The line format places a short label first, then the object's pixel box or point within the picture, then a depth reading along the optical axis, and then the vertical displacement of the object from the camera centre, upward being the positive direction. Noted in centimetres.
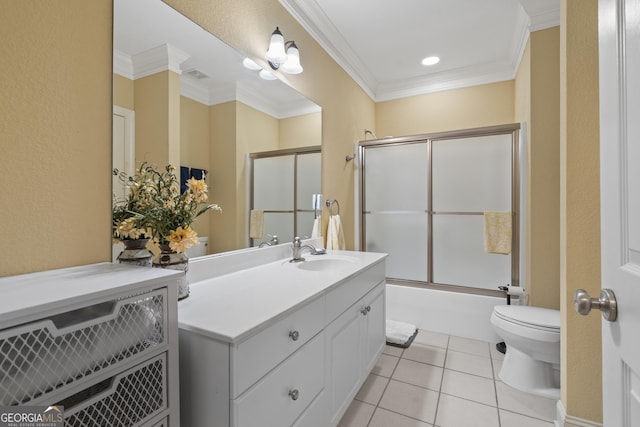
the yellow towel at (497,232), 253 -15
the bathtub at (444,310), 247 -86
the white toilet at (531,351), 174 -83
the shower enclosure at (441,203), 261 +12
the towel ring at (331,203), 247 +10
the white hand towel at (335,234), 242 -16
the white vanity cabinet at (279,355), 81 -47
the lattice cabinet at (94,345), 56 -29
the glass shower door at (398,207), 296 +8
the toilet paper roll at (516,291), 231 -60
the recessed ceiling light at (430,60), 290 +155
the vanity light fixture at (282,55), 172 +97
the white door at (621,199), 54 +3
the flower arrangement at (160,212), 102 +1
